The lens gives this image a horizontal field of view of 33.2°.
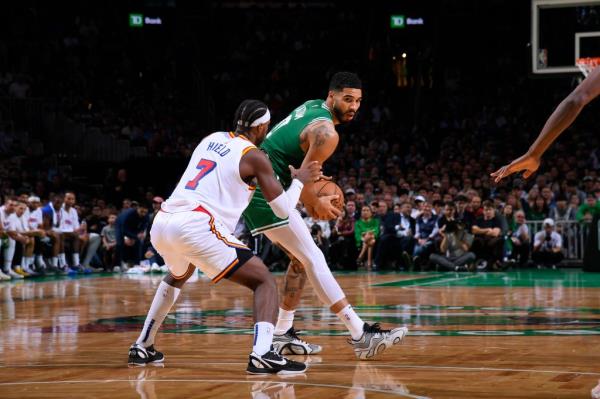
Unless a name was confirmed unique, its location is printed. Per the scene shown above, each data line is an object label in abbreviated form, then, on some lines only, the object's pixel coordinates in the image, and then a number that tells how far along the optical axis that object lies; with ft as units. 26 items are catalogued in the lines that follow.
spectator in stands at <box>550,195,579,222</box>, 70.85
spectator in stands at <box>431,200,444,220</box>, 71.15
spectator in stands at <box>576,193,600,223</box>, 69.41
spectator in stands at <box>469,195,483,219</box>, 68.80
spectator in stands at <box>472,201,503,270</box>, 67.92
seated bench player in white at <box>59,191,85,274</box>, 72.43
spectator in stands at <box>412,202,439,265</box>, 70.38
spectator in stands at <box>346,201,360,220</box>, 73.72
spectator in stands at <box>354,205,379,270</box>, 72.69
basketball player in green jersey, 25.02
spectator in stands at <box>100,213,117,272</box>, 75.92
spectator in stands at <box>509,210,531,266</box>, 69.97
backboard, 59.36
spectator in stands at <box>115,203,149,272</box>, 73.41
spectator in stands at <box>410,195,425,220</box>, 72.13
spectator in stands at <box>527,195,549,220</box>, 71.77
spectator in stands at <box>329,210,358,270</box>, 73.36
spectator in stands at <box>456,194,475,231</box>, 68.90
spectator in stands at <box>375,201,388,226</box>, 72.38
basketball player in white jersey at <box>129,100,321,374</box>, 22.40
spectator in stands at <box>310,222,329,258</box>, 71.05
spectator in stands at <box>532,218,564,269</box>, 69.92
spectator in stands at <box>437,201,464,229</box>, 68.03
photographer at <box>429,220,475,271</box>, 67.51
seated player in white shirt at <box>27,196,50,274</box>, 69.26
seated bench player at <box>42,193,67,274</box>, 71.73
